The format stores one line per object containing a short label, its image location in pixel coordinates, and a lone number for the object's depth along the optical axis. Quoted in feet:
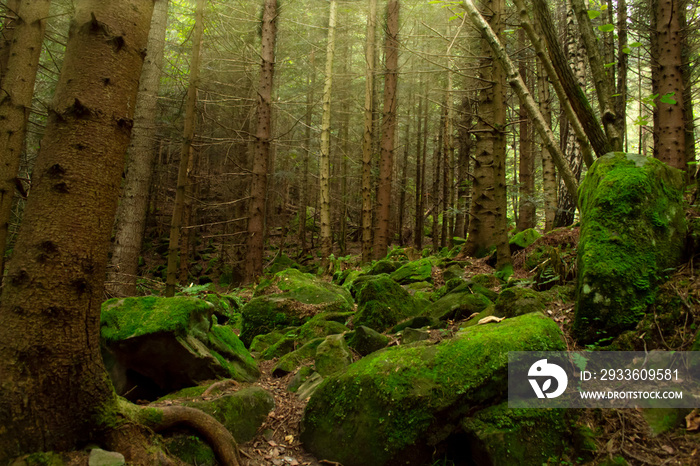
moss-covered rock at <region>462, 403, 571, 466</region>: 8.74
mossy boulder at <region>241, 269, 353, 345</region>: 21.97
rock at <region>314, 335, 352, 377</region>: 14.07
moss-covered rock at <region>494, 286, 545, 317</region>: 13.80
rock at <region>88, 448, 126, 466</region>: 6.89
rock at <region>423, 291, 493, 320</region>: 16.25
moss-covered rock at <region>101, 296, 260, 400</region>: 11.70
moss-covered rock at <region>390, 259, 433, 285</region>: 26.53
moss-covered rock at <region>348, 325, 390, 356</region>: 15.21
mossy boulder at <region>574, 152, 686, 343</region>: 11.20
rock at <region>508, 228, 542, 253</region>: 28.14
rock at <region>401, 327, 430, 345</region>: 14.05
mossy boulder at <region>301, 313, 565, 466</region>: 9.45
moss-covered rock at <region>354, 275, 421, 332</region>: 17.95
